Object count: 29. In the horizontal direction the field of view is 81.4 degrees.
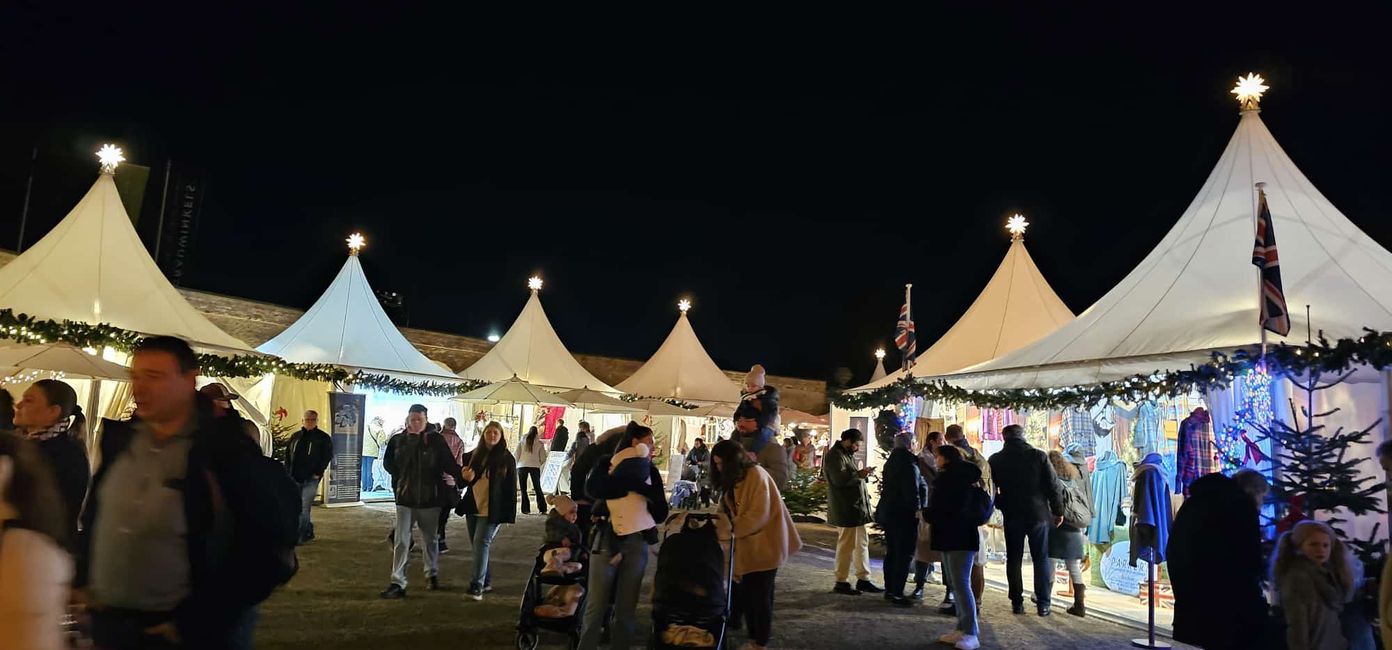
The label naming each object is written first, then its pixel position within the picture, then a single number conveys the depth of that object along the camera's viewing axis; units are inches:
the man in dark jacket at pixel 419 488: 258.2
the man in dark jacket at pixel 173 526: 87.7
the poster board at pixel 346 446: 554.3
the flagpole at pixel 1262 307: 243.9
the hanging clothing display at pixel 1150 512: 245.3
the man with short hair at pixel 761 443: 231.1
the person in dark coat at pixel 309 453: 355.6
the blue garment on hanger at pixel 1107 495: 336.2
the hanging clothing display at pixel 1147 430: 339.6
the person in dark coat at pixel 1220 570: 150.9
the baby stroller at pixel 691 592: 168.6
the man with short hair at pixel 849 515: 311.7
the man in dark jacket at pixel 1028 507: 280.5
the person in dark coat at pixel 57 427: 167.0
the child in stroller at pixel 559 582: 206.7
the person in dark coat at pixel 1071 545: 291.2
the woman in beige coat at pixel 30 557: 77.0
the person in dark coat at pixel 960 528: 230.2
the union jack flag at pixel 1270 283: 242.1
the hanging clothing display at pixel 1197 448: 282.5
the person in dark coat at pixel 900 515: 293.7
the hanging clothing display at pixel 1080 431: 364.8
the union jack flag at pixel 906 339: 438.3
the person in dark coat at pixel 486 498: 268.7
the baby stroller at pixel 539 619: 205.2
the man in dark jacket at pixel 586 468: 230.1
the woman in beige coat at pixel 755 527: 190.7
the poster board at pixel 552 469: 669.9
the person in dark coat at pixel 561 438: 648.4
